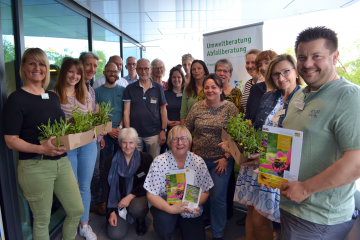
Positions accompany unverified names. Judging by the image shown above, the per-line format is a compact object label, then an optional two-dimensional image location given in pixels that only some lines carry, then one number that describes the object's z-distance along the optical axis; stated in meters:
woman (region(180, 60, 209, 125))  3.18
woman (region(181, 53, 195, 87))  4.16
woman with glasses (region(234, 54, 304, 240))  1.76
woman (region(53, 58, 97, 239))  2.33
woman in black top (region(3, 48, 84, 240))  1.72
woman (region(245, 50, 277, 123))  2.30
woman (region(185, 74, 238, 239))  2.39
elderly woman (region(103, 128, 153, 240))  2.59
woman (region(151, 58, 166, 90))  4.13
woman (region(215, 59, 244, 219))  2.85
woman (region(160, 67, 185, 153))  3.70
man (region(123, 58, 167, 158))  3.24
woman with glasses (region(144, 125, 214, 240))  2.29
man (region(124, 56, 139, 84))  4.68
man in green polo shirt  0.97
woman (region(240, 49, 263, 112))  2.79
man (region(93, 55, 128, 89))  3.60
